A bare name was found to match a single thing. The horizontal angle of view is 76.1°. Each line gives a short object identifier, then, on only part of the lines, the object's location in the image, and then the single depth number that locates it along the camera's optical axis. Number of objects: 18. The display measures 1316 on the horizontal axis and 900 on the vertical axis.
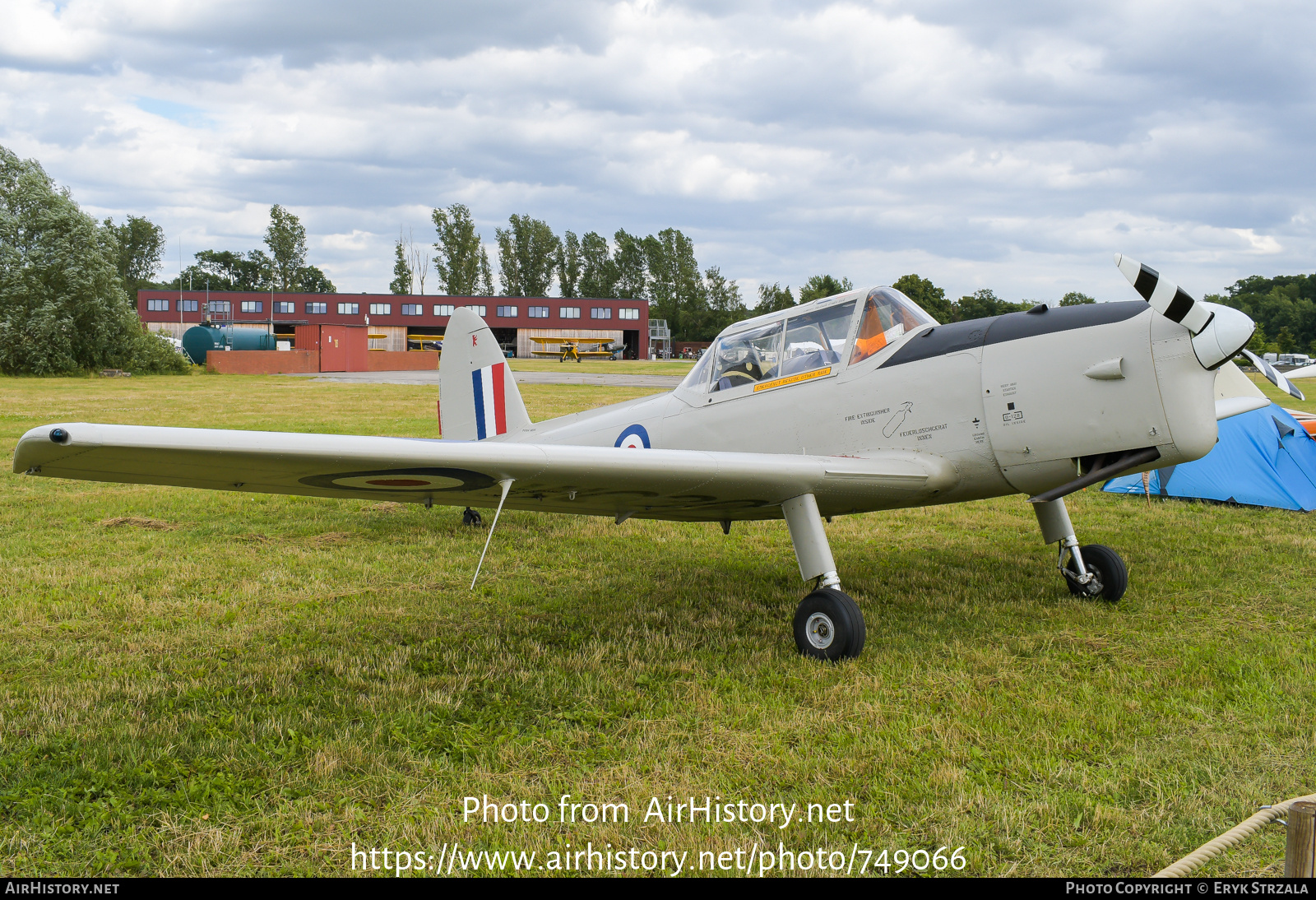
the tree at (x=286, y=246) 98.25
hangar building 79.00
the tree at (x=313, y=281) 102.18
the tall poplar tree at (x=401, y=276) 96.31
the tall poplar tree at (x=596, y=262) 98.62
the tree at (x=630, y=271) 98.94
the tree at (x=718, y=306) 92.75
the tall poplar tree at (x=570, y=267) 97.88
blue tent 9.54
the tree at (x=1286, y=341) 76.56
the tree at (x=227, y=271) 118.75
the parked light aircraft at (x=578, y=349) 67.36
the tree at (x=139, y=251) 109.25
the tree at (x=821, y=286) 68.56
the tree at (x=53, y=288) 35.88
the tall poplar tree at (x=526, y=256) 95.94
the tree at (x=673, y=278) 95.94
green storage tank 54.66
